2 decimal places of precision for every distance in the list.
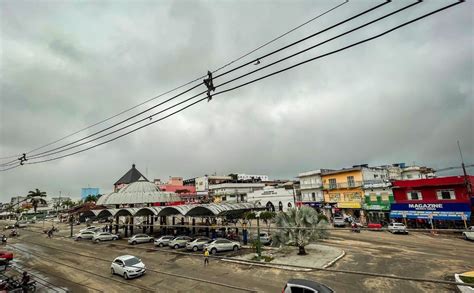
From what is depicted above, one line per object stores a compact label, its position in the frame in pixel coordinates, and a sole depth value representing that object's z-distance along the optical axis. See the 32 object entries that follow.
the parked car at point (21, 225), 78.47
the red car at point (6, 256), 28.16
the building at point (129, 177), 84.09
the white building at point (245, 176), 135.65
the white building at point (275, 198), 63.41
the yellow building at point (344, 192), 51.66
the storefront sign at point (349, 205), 51.06
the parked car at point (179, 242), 33.19
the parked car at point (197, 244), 31.19
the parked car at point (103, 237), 41.41
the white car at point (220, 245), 29.78
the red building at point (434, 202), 36.64
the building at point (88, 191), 138.62
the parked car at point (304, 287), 13.81
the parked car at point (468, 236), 33.68
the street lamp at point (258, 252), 26.34
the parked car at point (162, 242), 35.06
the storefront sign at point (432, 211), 36.25
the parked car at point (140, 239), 37.28
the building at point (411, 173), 65.75
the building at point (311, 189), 59.31
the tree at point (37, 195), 102.34
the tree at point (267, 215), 47.04
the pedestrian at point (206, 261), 25.13
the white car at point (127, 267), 21.30
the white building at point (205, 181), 111.57
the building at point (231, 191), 83.38
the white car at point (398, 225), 39.91
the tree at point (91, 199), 109.44
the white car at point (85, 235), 45.16
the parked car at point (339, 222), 47.53
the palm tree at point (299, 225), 27.45
